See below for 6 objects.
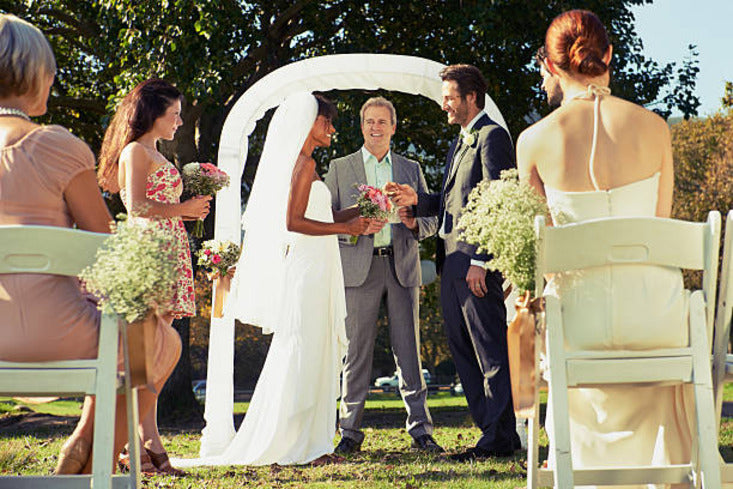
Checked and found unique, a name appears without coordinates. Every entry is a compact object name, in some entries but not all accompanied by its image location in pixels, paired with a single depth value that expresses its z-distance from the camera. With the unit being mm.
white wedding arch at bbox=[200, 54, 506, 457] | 7234
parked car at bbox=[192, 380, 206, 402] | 31656
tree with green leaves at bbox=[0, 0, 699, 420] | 10812
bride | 6180
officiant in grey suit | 6934
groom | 5977
